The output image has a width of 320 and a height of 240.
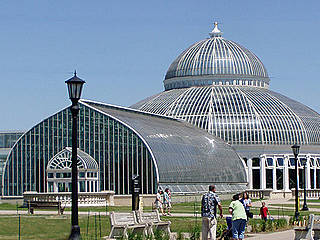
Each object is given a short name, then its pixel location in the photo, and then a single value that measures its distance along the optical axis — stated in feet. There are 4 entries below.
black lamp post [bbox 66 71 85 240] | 73.97
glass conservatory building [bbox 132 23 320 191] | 289.94
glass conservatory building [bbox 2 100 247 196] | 208.68
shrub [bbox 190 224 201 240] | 87.04
